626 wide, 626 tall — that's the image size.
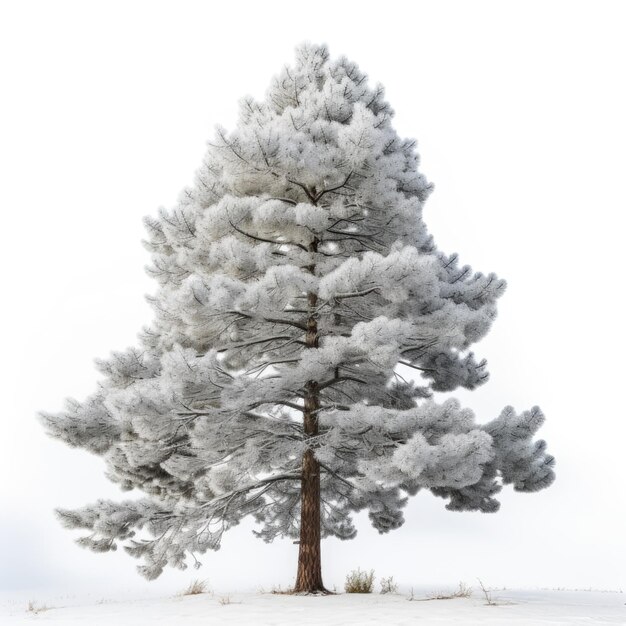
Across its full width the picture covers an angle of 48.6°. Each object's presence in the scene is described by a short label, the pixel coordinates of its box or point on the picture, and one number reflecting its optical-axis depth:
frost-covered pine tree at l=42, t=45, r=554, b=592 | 11.00
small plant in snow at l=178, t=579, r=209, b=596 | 12.44
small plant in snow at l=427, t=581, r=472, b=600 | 11.70
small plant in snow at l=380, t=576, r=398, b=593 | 12.70
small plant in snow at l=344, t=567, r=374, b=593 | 12.39
